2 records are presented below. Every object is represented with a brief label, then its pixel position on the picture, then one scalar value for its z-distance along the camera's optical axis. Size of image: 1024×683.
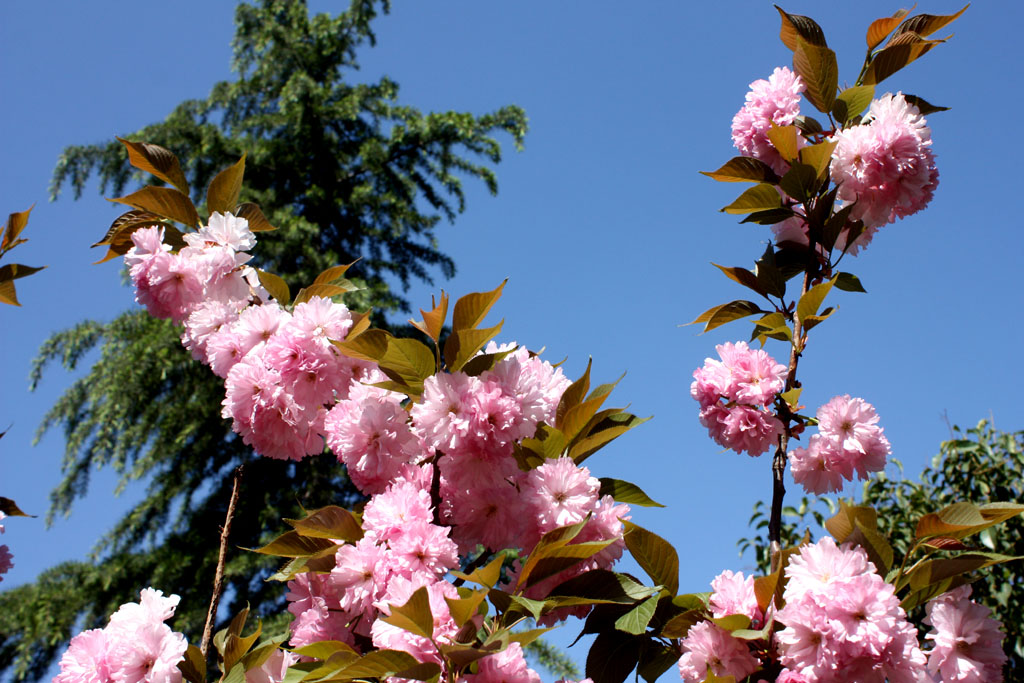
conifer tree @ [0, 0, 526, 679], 6.56
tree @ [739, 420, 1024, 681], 3.07
